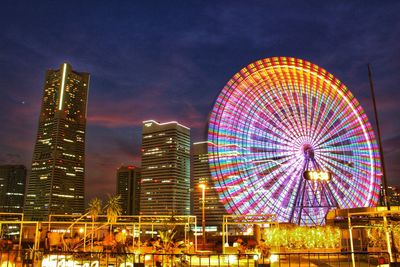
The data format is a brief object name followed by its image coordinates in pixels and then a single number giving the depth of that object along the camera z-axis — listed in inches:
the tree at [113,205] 1512.5
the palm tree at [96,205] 1457.9
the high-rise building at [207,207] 5159.0
